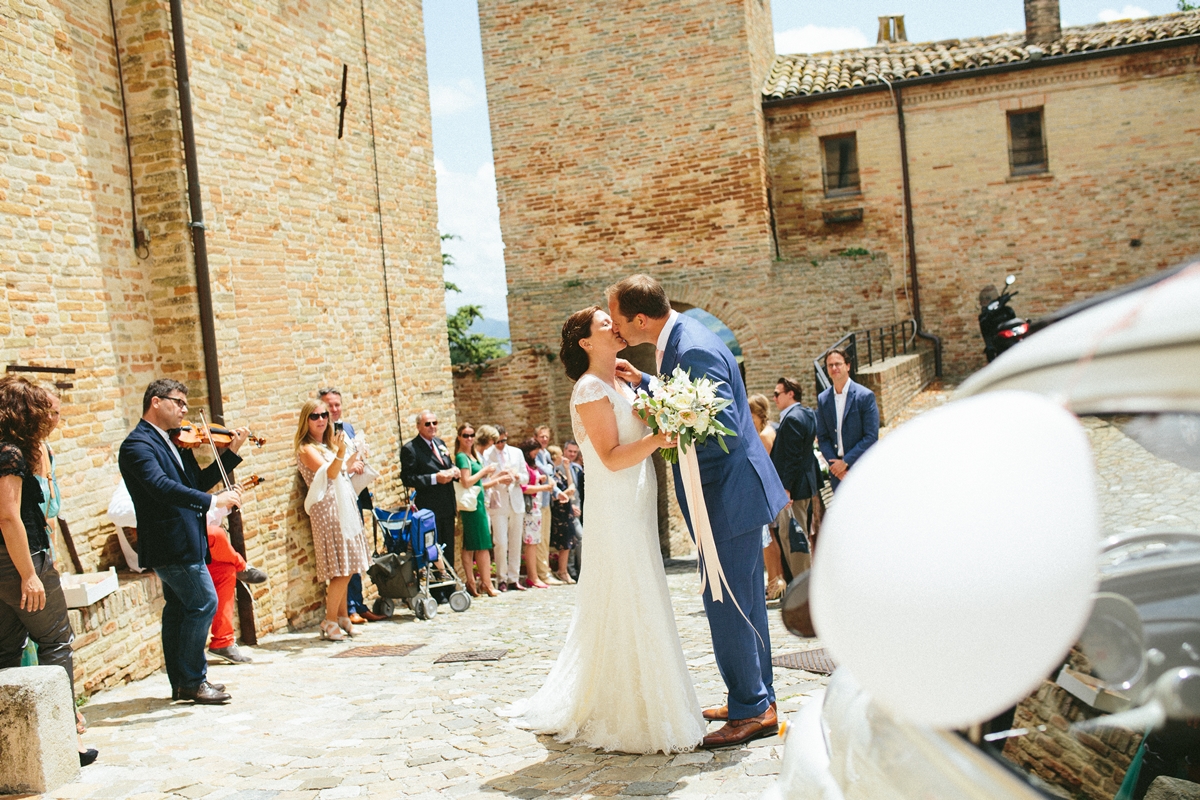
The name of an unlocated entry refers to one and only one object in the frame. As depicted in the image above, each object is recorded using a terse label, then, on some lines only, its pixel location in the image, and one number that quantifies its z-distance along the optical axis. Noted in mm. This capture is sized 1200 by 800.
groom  4816
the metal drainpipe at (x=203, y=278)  8625
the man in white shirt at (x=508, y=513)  12016
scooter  18153
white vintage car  1550
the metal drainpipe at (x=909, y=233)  21484
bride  4848
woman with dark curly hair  5039
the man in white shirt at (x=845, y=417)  8734
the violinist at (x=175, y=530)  6199
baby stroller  9891
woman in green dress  11359
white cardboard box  6598
